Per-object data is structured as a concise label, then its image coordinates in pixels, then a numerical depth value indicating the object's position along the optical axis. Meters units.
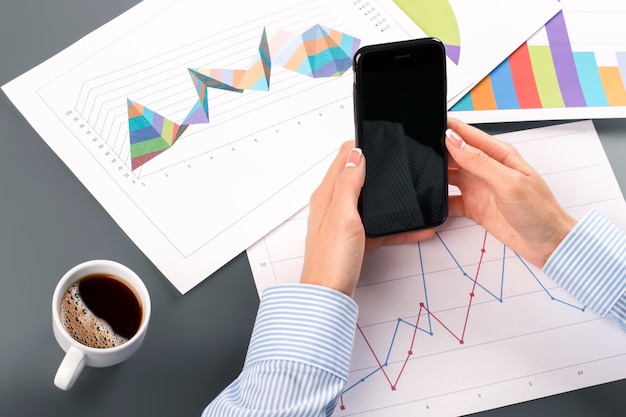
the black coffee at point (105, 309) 0.66
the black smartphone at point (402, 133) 0.66
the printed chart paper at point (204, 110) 0.74
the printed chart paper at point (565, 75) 0.81
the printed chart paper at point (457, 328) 0.71
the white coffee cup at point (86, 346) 0.61
